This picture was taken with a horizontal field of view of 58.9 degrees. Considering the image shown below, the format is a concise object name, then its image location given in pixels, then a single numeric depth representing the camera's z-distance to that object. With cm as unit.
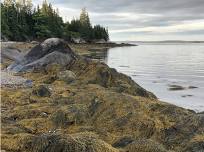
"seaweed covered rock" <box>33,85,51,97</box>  610
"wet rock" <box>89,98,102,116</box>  455
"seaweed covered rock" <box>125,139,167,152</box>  325
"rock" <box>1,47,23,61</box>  1527
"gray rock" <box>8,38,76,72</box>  1022
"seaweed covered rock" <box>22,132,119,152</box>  314
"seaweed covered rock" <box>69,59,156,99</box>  710
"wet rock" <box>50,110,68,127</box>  435
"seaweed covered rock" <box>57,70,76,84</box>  802
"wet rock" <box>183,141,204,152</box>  329
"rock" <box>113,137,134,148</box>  355
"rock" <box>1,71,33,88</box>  733
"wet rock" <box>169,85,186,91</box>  1062
